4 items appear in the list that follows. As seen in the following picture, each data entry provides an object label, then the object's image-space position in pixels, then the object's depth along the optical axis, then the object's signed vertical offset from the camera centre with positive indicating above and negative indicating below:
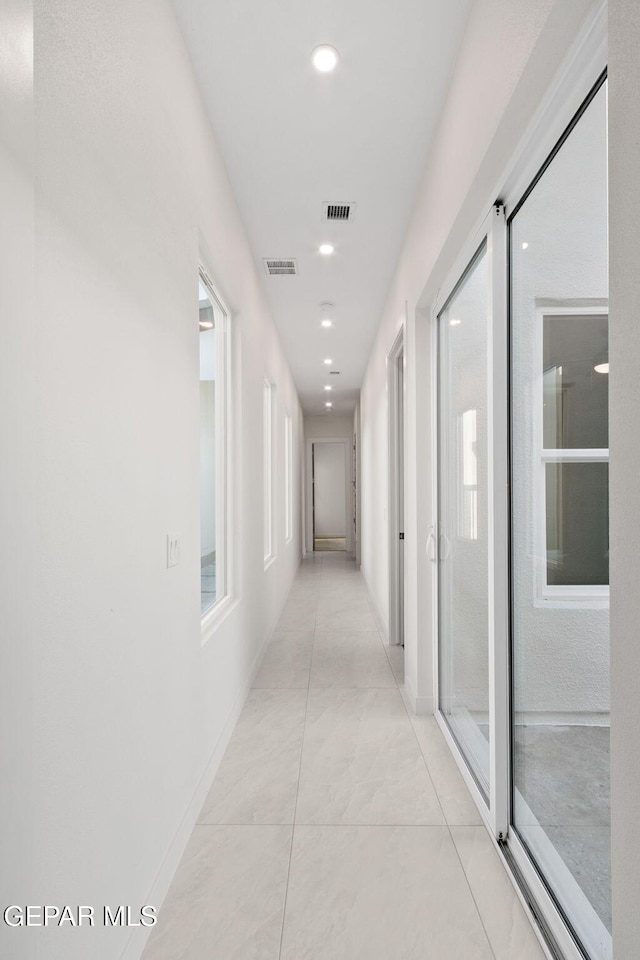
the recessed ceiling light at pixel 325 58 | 1.99 +1.58
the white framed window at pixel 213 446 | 2.70 +0.19
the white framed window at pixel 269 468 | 5.02 +0.11
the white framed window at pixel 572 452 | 1.28 +0.07
